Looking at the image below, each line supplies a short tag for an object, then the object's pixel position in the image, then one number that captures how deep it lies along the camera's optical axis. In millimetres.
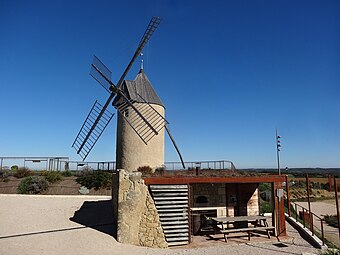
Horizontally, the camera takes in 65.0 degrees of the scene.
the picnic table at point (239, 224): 10820
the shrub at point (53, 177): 19234
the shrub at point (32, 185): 17797
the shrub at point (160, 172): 11805
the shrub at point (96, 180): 18969
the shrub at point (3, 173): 20222
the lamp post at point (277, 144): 19688
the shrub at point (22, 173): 20506
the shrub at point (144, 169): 14362
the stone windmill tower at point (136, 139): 15648
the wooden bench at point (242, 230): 10734
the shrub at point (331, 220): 19747
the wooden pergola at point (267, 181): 10508
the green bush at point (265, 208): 16450
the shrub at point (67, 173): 21350
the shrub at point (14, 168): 22016
